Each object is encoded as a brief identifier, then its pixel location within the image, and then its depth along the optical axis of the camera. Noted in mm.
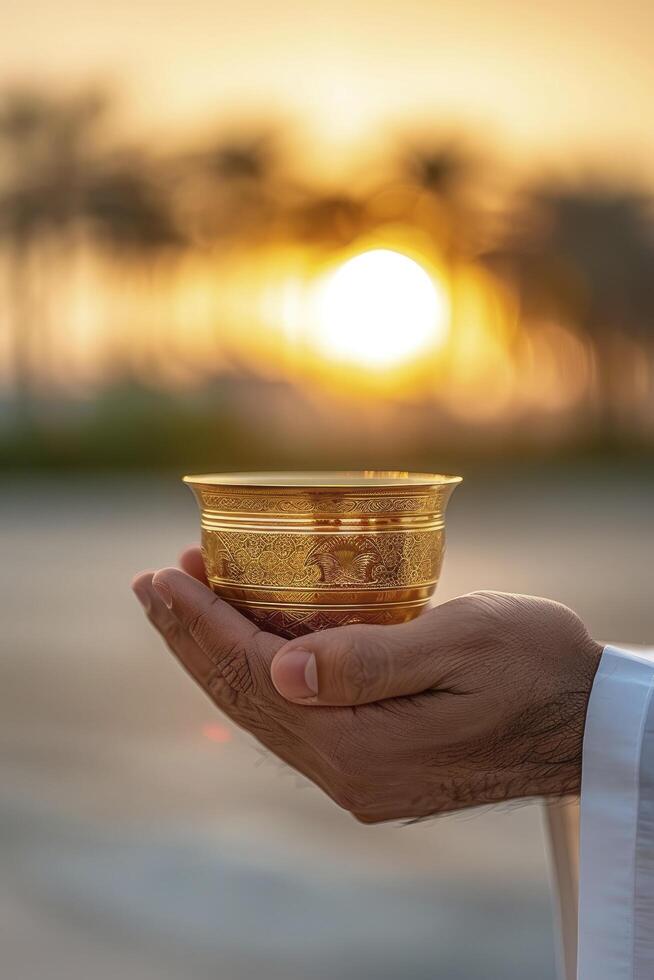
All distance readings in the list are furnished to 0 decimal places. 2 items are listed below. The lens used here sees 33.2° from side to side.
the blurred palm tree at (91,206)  22922
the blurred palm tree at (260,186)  21891
